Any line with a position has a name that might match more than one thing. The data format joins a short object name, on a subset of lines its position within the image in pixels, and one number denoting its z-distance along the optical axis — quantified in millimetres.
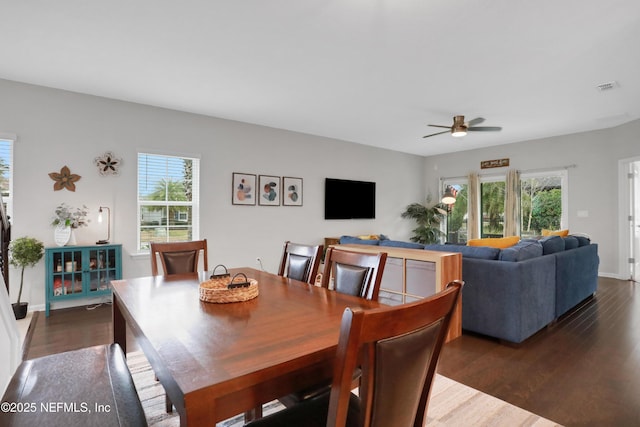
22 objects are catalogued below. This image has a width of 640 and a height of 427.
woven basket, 1462
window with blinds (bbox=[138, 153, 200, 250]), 4492
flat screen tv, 6441
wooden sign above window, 6996
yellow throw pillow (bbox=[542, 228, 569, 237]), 4723
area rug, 1822
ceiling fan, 4598
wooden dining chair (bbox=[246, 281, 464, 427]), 695
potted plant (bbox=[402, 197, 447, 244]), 7852
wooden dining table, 786
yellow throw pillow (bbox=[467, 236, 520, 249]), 3469
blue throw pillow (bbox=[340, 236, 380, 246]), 3938
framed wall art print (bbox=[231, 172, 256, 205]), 5195
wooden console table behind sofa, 2887
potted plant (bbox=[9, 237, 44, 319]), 3410
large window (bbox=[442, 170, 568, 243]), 6387
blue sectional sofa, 2869
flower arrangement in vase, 3770
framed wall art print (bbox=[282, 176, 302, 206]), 5805
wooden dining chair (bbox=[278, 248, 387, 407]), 1451
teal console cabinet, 3641
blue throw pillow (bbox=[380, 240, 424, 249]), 3369
